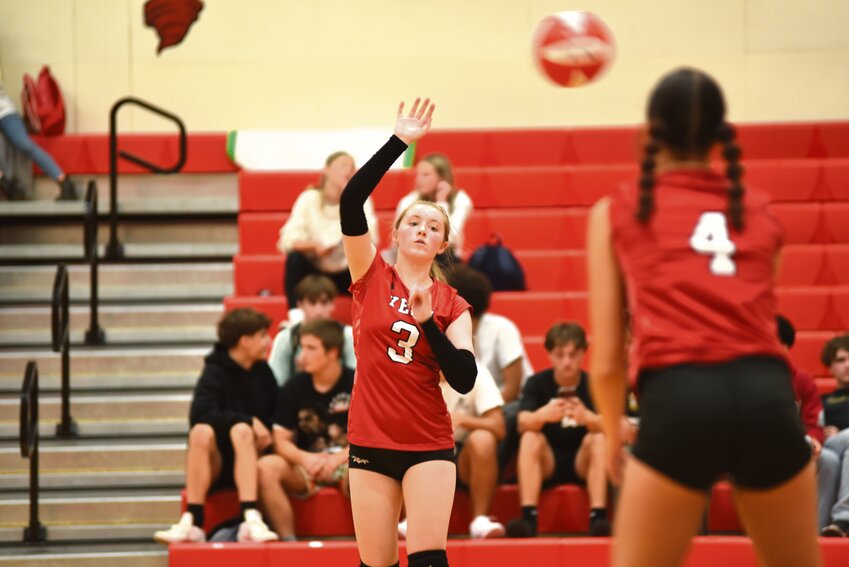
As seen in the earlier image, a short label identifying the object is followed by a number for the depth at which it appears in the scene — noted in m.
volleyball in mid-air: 11.50
